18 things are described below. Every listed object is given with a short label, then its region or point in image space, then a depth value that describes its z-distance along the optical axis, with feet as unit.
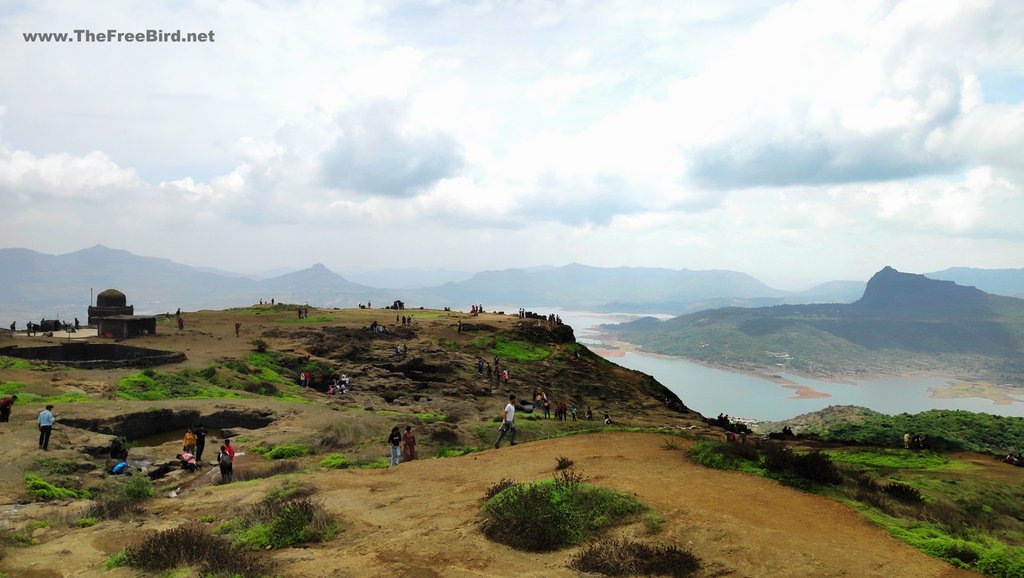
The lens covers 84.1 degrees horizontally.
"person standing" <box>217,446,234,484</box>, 56.08
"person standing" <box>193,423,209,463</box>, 66.95
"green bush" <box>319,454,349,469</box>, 62.03
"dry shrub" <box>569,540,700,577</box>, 29.60
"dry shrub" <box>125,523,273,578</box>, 31.76
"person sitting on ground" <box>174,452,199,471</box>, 63.41
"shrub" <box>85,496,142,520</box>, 44.65
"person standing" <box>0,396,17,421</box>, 67.77
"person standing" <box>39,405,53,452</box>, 59.93
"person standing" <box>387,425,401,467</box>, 62.28
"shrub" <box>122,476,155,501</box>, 50.67
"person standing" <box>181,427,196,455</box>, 66.33
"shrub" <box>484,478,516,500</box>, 42.39
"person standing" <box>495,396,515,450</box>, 67.97
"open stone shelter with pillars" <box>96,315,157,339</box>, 143.74
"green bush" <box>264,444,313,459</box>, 67.72
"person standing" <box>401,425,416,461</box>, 64.64
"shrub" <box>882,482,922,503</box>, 48.49
